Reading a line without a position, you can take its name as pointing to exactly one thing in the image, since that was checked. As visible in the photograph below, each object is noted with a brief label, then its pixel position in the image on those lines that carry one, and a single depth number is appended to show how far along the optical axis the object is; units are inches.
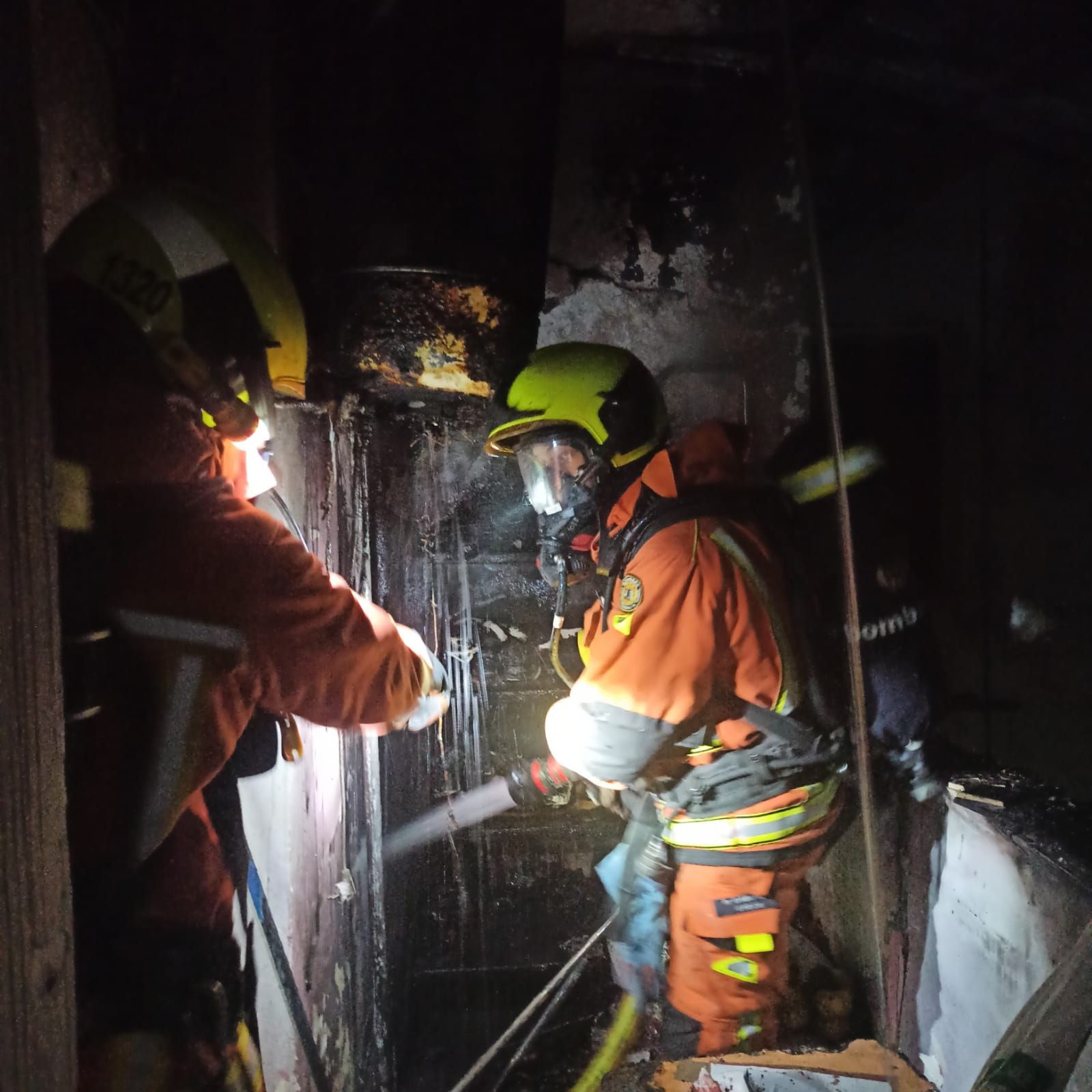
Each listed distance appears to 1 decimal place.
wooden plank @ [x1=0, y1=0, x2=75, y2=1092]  33.1
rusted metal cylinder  84.2
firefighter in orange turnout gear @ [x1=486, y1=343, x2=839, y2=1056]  96.7
